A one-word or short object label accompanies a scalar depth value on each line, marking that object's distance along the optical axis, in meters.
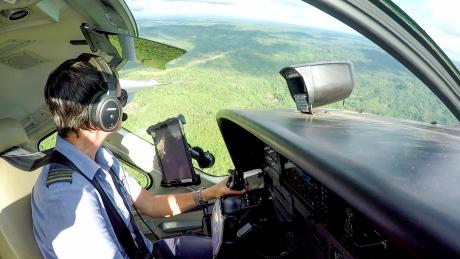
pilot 1.20
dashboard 0.59
